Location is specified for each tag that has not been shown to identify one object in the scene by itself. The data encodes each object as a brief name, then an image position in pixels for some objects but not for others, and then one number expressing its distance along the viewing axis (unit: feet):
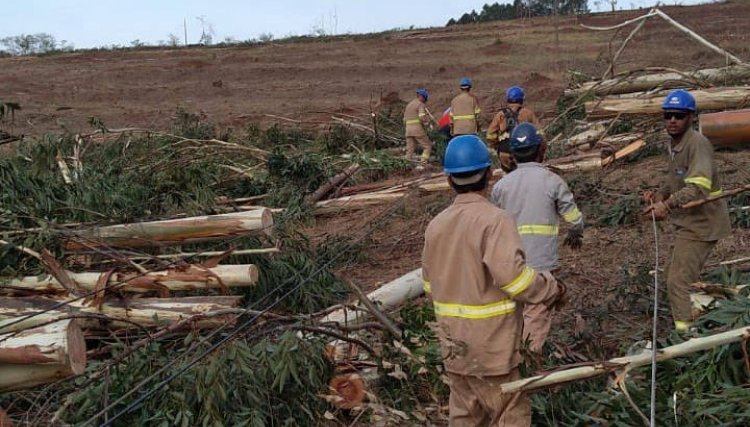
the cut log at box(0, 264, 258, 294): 19.33
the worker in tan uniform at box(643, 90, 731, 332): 15.44
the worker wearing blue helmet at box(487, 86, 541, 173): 30.04
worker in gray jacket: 14.35
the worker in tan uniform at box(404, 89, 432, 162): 41.47
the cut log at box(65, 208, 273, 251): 21.25
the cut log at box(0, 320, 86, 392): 12.70
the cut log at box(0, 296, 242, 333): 18.01
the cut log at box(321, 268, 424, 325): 21.24
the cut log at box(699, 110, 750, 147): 31.37
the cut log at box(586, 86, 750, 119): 35.73
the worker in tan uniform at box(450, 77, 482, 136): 39.01
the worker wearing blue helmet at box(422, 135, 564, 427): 10.57
